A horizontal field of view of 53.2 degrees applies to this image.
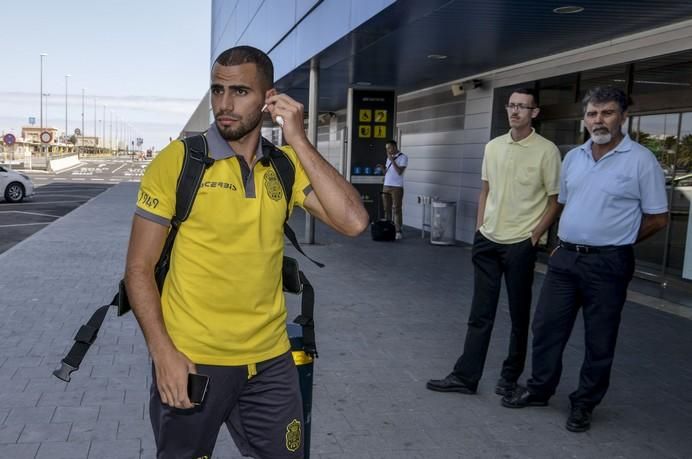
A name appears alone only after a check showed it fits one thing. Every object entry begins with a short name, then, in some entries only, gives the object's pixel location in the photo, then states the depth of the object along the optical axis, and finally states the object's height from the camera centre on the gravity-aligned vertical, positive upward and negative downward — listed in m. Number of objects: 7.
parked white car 21.25 -1.28
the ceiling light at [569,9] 7.14 +1.74
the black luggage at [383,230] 13.34 -1.25
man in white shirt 13.73 -0.32
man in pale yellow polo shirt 4.38 -0.30
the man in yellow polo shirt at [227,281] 2.03 -0.38
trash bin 13.24 -1.00
